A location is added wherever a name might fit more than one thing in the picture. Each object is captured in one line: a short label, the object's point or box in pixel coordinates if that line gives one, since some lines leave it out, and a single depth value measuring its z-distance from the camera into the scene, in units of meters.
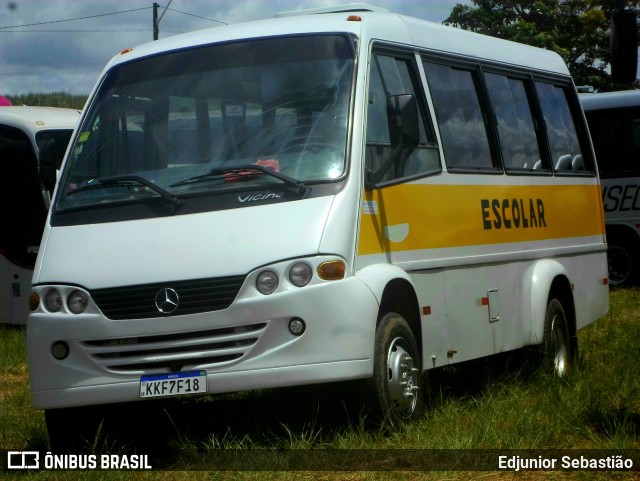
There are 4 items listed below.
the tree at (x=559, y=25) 46.84
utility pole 38.56
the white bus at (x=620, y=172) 20.05
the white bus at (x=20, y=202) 16.42
